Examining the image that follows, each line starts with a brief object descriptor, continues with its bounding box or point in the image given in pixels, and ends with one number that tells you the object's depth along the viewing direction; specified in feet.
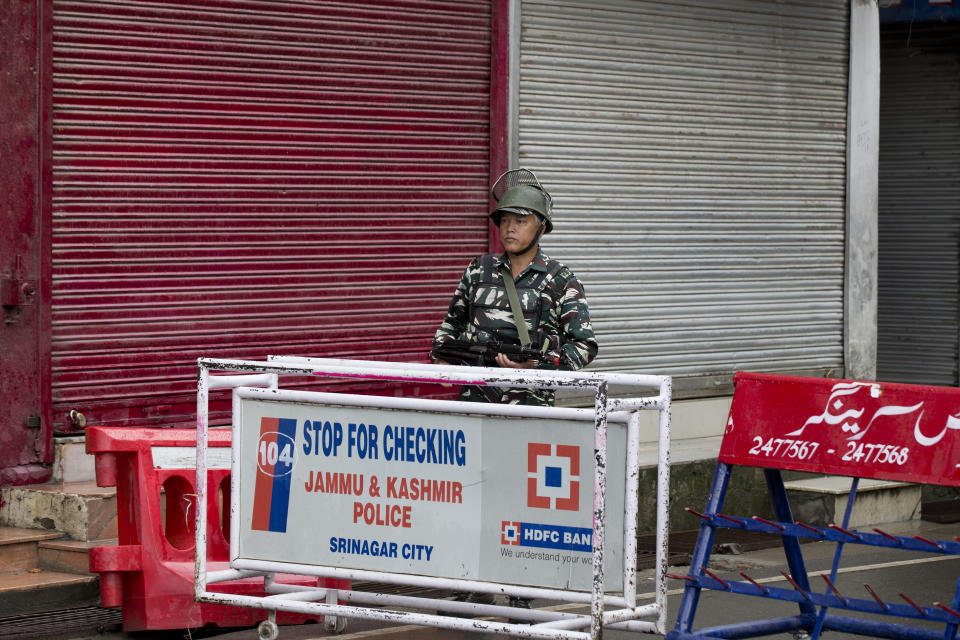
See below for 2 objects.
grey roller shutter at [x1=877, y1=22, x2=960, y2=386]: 49.80
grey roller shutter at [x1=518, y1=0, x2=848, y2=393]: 37.32
